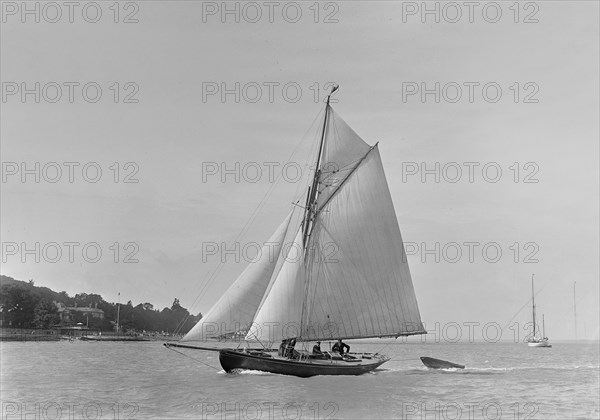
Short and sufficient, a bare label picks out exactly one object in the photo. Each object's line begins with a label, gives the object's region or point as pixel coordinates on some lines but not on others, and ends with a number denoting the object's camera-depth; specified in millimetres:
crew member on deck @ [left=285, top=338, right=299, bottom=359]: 46844
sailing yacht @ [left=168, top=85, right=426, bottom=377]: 45281
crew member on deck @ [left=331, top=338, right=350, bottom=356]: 49719
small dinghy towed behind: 63197
